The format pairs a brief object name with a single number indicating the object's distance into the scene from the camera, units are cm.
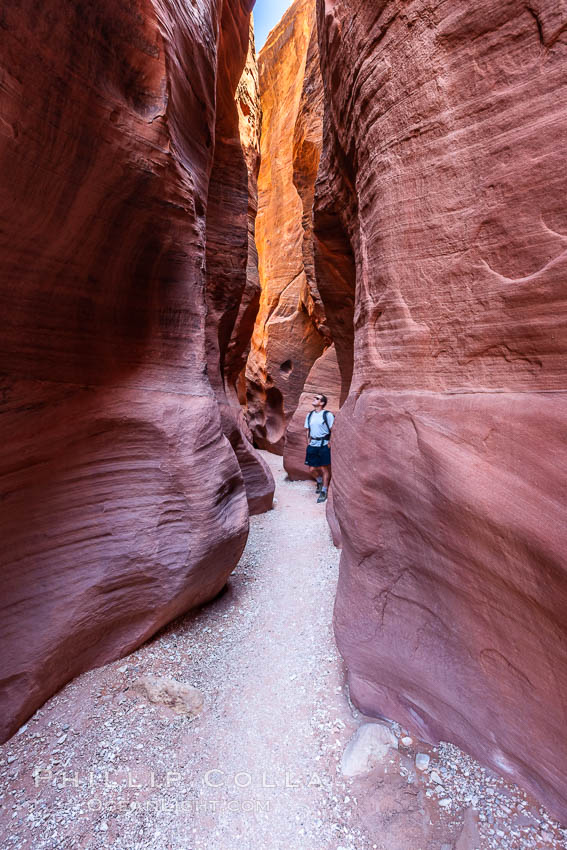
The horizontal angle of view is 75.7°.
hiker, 653
